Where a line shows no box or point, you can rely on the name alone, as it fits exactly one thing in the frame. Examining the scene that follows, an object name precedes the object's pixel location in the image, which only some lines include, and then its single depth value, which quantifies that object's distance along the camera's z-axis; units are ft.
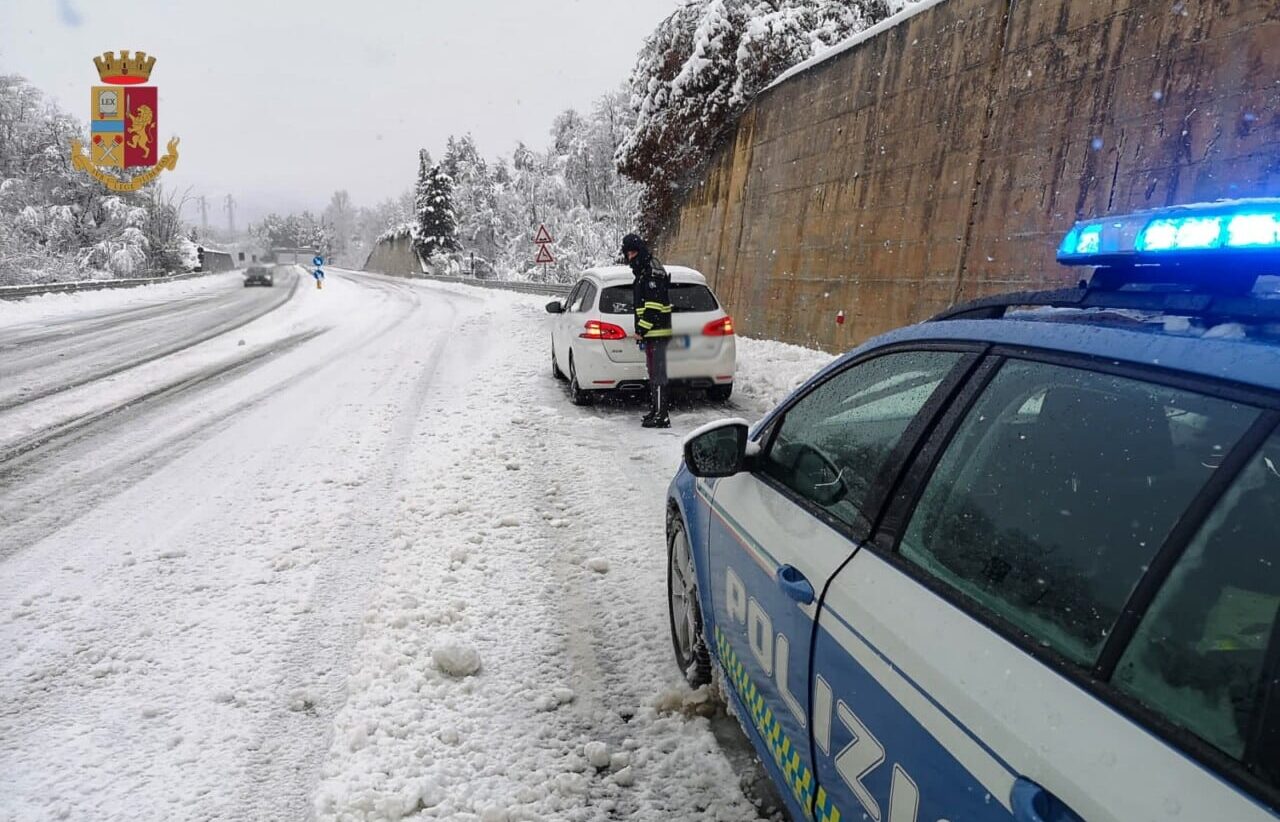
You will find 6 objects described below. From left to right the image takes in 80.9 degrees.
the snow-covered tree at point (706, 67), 55.31
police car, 3.39
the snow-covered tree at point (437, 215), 216.33
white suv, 27.27
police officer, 23.90
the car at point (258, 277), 159.53
